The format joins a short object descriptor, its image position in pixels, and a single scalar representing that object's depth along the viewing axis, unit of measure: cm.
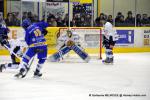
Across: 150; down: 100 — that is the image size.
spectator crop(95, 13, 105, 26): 1836
